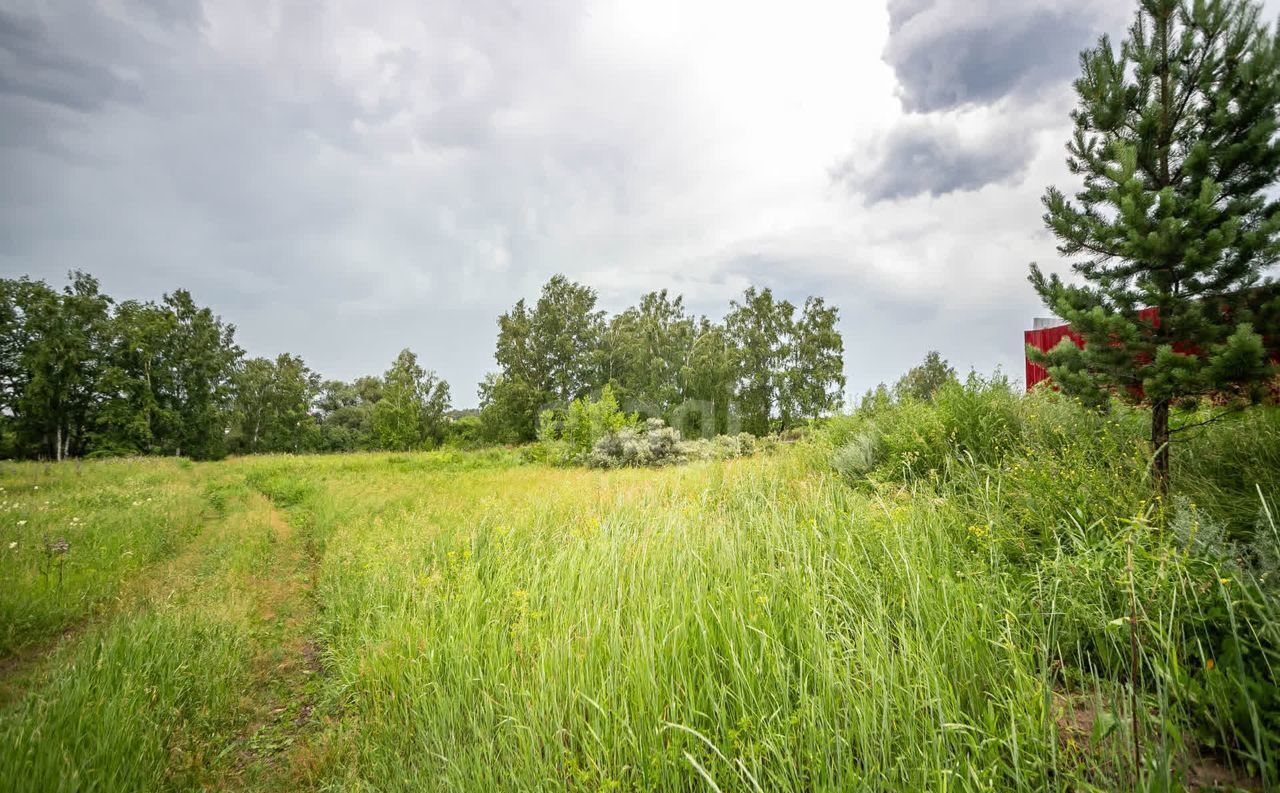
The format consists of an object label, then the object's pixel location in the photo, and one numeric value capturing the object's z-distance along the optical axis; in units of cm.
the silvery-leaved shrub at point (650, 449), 1631
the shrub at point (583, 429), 1920
